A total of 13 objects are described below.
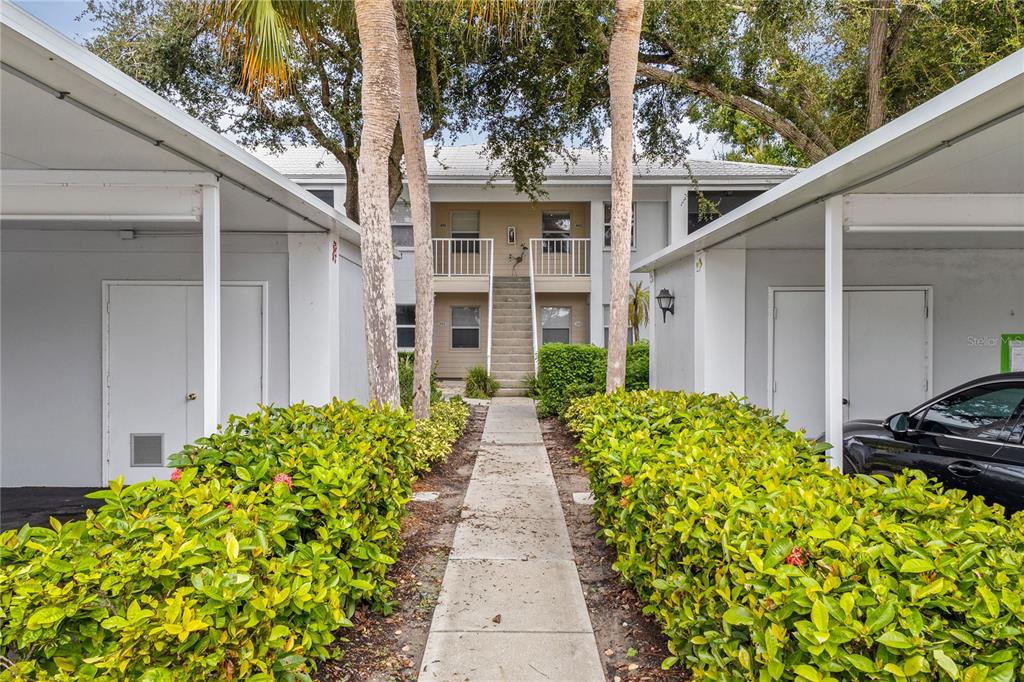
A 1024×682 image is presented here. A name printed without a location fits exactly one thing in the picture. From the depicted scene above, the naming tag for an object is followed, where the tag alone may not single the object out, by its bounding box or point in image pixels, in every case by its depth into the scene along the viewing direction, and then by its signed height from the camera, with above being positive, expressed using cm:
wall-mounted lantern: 1071 +63
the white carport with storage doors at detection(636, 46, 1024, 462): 857 +34
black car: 412 -72
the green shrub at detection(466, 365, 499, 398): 1512 -108
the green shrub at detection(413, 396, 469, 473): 741 -127
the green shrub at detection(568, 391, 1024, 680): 189 -79
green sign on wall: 857 -15
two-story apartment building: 1648 +268
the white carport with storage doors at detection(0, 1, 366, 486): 706 +12
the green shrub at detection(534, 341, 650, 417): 1242 -65
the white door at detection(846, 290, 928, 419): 865 -21
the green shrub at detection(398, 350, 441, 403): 1143 -90
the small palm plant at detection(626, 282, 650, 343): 1598 +80
